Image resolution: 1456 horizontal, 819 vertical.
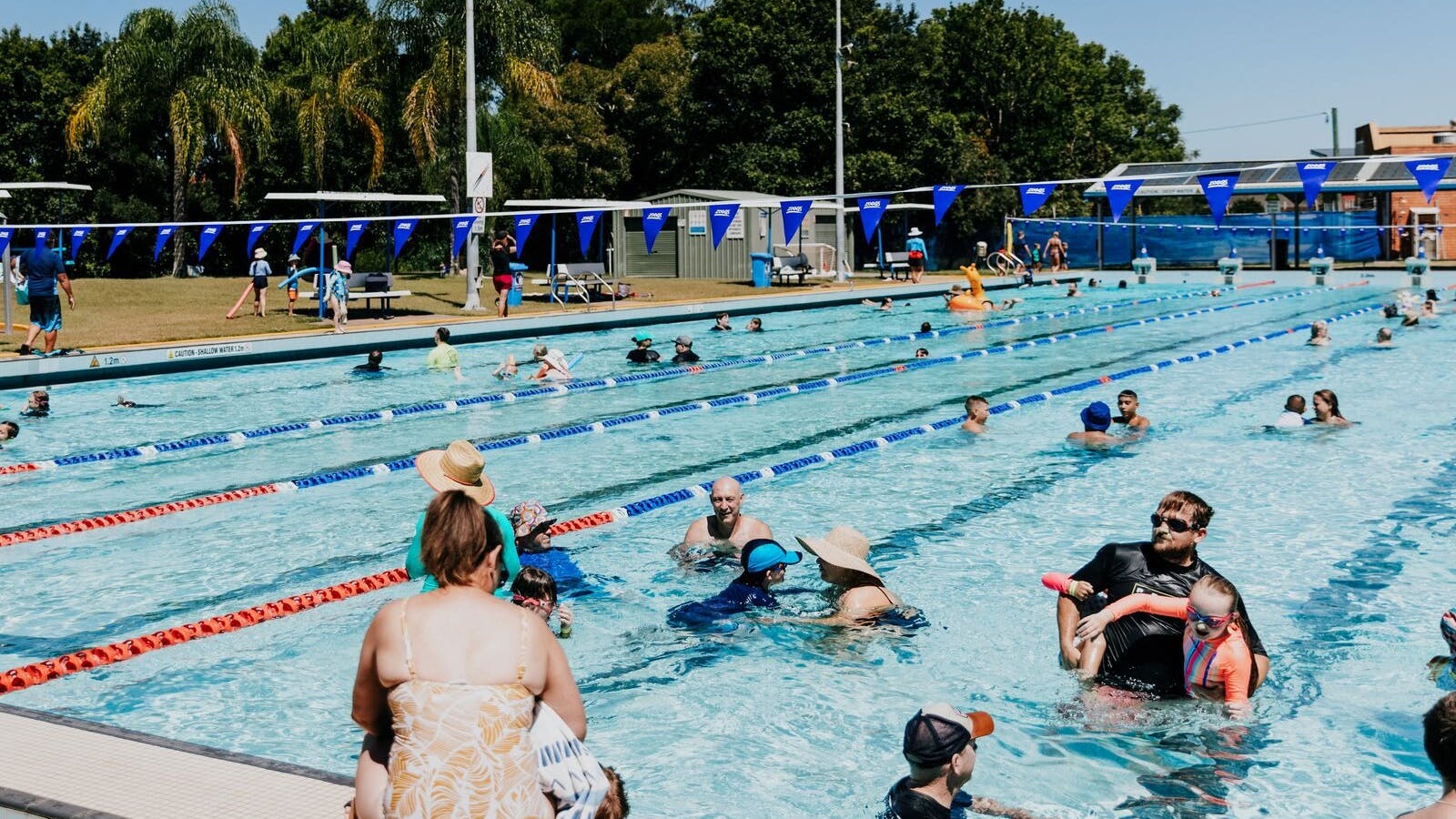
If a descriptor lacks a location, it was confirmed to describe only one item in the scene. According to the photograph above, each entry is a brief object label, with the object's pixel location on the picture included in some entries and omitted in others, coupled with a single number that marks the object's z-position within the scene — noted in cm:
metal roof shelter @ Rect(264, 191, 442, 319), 2164
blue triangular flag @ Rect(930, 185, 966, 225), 1916
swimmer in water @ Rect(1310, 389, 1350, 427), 1288
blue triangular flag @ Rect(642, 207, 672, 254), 2252
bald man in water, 789
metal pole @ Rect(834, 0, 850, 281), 3430
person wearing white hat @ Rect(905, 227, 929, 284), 3475
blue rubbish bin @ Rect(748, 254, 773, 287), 3316
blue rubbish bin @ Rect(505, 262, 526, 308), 2753
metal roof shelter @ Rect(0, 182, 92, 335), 1878
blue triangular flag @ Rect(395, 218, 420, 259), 2098
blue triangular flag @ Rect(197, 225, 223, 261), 2033
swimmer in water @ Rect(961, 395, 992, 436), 1316
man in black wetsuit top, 539
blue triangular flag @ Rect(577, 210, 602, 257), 2172
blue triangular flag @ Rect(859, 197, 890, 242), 2136
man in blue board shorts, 1634
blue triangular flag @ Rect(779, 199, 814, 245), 2084
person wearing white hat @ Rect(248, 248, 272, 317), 2269
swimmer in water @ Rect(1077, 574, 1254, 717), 502
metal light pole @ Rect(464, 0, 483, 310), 2347
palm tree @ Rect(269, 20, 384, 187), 3359
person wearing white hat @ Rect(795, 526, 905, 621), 689
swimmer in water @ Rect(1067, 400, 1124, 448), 1238
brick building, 4078
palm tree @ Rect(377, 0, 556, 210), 3002
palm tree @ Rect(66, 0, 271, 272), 3238
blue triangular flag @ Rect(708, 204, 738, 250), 2145
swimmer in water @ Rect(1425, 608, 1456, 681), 519
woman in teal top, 508
